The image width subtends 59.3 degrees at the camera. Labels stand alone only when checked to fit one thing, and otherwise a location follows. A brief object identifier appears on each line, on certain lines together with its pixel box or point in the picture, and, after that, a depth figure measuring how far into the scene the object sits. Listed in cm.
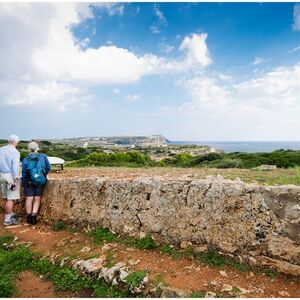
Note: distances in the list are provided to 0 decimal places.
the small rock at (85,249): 508
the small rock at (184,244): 464
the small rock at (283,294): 361
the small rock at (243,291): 369
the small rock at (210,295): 369
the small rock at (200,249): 450
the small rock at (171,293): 375
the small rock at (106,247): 503
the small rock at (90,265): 451
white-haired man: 633
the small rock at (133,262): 448
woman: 631
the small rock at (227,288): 375
